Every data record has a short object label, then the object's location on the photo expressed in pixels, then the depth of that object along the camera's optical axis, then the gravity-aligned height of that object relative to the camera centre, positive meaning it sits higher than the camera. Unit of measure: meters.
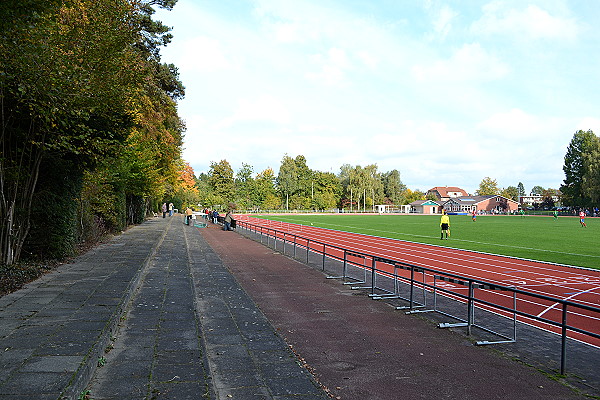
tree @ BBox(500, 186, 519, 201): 145.88 +5.10
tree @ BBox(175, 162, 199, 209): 72.56 +0.94
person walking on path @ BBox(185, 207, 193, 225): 40.97 -1.53
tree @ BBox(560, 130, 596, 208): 88.38 +8.38
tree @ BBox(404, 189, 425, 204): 137.06 +3.14
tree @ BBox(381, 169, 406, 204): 123.62 +4.68
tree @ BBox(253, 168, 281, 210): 93.19 +1.41
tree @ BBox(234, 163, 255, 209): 82.50 +3.40
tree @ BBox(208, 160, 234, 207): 81.88 +4.04
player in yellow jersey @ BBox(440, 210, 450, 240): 26.57 -0.99
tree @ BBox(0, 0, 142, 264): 7.55 +2.06
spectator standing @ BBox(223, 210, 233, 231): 33.94 -1.68
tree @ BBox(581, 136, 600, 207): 78.19 +6.32
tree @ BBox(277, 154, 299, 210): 101.00 +5.53
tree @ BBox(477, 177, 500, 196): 143.62 +6.55
